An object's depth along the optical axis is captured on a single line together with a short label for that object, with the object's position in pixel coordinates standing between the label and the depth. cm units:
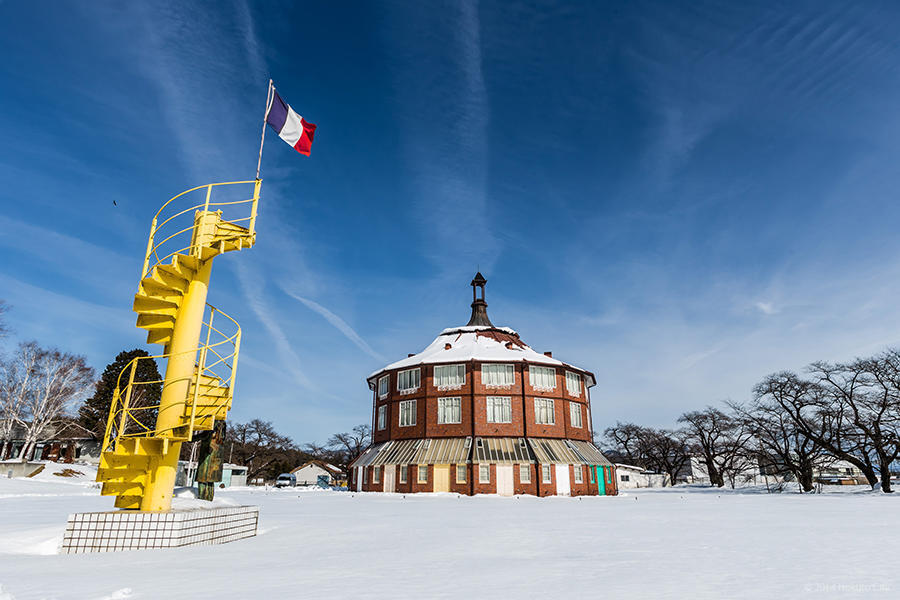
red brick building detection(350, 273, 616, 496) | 3775
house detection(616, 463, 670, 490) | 6694
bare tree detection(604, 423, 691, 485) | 7144
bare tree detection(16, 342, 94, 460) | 4381
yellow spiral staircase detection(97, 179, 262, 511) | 1006
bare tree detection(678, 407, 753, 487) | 5653
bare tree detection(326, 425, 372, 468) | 8912
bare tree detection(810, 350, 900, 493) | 3469
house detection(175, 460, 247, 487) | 4650
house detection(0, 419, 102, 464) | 5378
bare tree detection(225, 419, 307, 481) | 7738
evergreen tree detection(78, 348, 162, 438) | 5419
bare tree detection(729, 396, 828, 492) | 3959
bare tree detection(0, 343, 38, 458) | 4350
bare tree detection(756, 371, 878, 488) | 3622
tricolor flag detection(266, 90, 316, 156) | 1344
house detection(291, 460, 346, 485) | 7756
